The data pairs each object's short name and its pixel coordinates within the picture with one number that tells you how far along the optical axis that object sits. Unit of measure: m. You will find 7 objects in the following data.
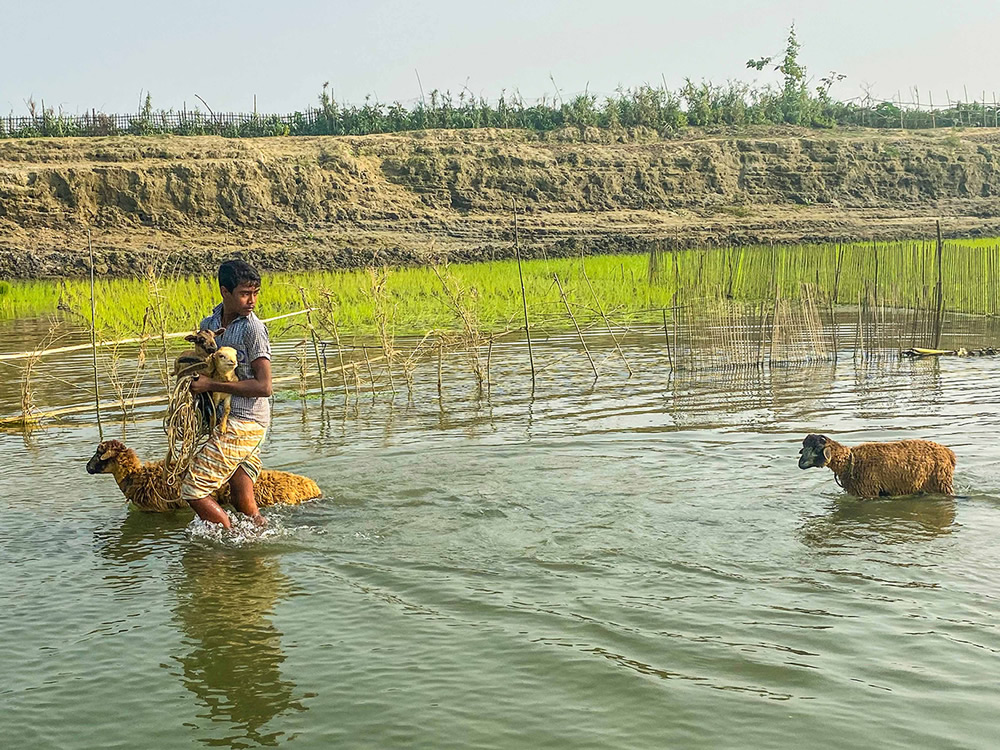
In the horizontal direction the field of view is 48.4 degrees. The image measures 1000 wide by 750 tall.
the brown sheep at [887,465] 6.80
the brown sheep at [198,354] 5.89
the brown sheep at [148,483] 6.92
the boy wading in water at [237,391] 5.86
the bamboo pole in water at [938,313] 12.77
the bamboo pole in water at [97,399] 9.35
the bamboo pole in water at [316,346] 10.99
